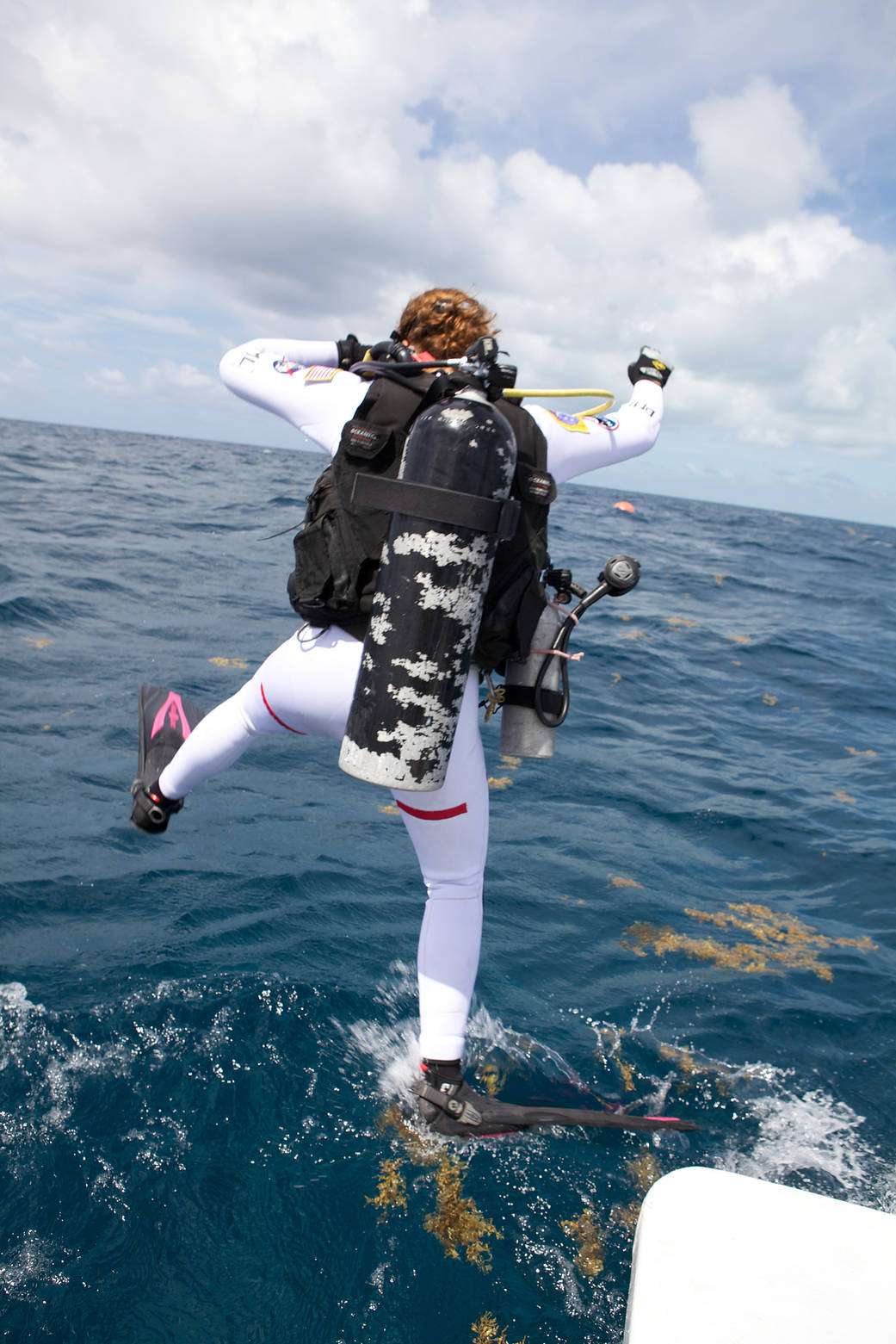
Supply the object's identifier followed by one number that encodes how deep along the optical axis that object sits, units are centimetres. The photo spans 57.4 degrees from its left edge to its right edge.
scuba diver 238
